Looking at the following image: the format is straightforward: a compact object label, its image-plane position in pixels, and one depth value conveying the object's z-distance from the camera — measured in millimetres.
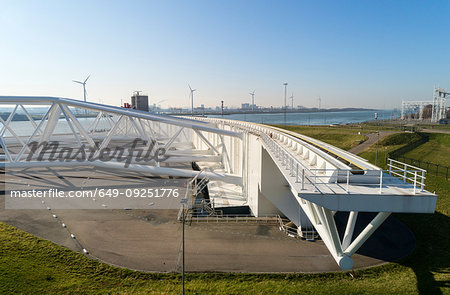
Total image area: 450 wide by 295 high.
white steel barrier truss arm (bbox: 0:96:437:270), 9406
